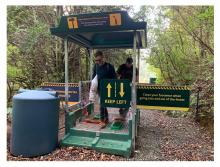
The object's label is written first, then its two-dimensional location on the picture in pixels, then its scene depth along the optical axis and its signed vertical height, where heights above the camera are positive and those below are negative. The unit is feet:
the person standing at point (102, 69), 13.61 +0.95
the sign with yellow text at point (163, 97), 12.66 -1.34
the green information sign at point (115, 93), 11.91 -0.93
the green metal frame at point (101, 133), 11.05 -3.12
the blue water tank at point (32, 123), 10.52 -2.78
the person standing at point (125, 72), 15.39 +0.81
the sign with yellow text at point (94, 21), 11.10 +4.20
